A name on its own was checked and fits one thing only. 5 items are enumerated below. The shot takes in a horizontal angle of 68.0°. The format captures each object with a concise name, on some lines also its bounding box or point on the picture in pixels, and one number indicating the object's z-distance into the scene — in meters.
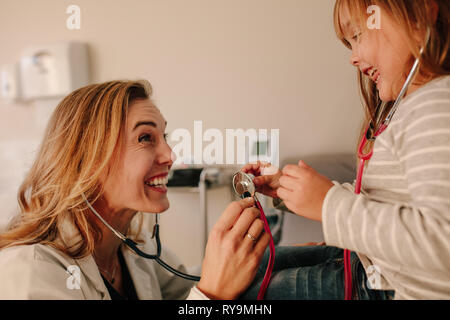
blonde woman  0.60
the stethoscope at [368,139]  0.54
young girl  0.44
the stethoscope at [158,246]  0.69
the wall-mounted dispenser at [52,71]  0.82
